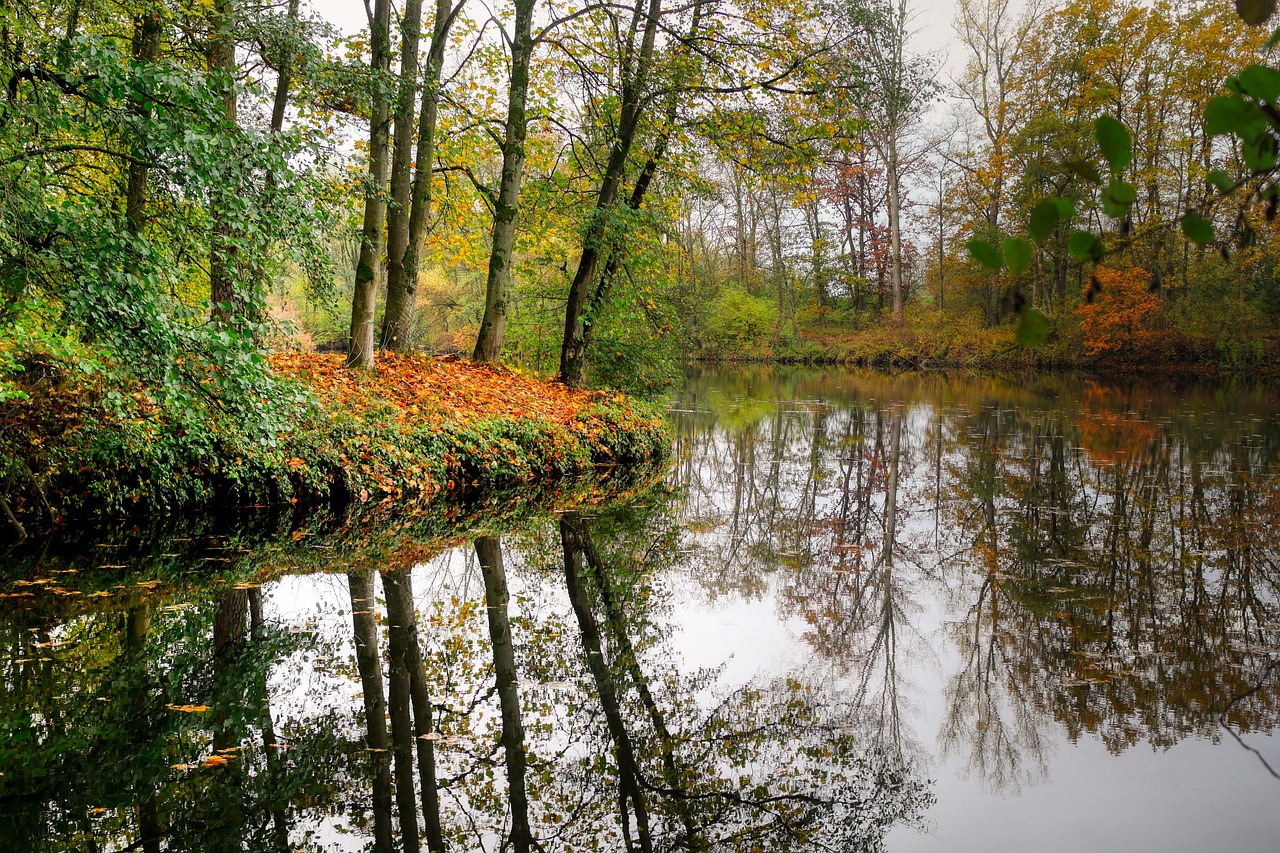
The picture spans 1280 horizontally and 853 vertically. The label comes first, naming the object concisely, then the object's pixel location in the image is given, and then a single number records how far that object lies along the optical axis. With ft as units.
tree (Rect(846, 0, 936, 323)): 43.47
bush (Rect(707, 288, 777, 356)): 149.79
